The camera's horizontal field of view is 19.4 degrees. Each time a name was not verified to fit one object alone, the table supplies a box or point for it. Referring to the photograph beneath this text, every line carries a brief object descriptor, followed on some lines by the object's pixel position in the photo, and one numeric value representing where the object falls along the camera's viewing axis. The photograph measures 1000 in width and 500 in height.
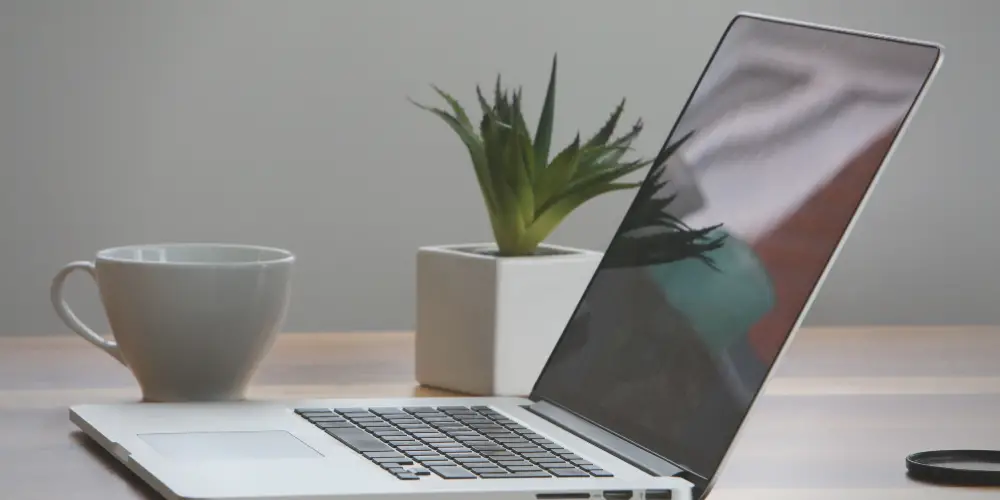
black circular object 1.37
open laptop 1.33
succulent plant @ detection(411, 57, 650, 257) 1.60
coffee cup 1.52
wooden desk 1.37
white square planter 1.58
